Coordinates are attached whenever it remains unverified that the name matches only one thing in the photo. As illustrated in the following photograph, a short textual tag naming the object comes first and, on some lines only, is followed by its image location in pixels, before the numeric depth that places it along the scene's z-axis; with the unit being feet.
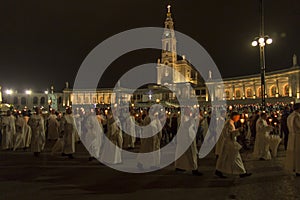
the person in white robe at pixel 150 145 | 36.22
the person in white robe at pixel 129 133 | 50.52
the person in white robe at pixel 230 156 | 29.53
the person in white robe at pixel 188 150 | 32.24
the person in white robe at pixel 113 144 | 39.14
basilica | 247.70
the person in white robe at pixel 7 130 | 57.06
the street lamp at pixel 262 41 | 55.87
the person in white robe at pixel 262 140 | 41.65
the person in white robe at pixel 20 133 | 54.90
